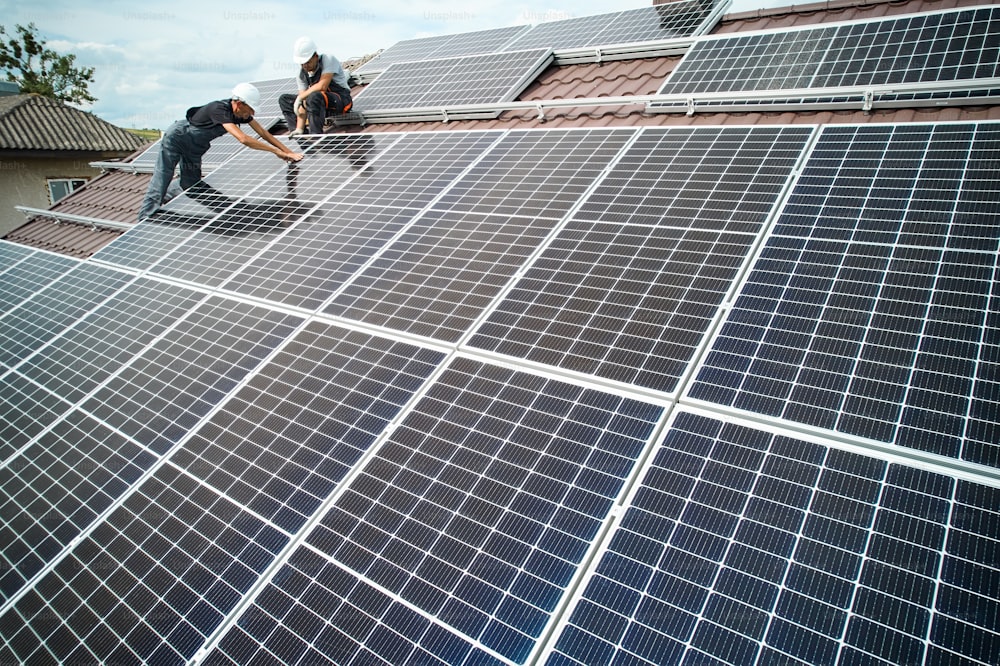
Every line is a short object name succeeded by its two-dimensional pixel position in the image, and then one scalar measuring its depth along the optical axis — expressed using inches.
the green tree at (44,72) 2375.7
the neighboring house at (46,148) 1080.8
